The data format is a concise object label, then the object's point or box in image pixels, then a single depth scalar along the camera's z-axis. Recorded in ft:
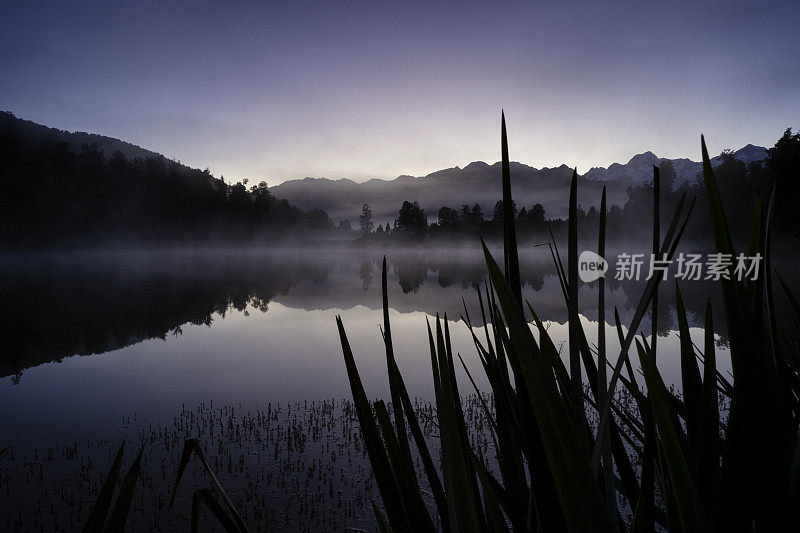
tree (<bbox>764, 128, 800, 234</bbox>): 104.27
